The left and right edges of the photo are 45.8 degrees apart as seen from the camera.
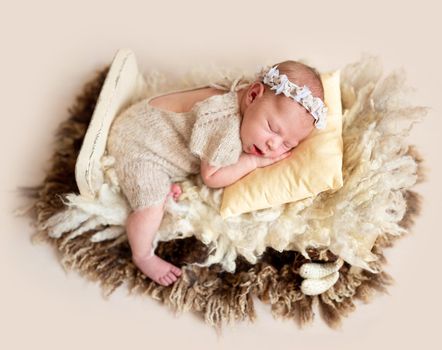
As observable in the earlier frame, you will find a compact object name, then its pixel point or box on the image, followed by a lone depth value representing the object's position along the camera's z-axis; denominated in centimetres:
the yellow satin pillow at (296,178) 129
